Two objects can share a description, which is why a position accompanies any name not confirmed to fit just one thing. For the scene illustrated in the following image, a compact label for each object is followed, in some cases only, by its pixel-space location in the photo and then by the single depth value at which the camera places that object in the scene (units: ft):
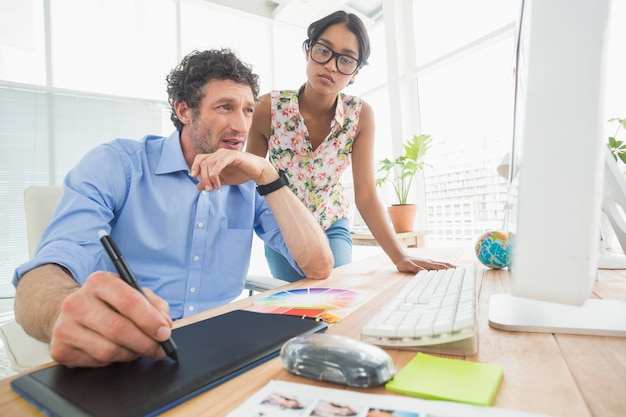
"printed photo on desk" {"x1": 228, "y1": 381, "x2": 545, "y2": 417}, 0.94
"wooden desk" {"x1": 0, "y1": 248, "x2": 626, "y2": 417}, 0.98
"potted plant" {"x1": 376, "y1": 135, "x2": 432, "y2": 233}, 9.11
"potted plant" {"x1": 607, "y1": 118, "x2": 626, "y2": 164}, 3.70
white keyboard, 1.32
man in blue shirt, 2.17
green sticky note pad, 1.01
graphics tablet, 1.05
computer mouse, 1.10
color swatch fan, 2.18
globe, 3.04
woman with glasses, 4.63
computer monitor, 1.07
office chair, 3.08
